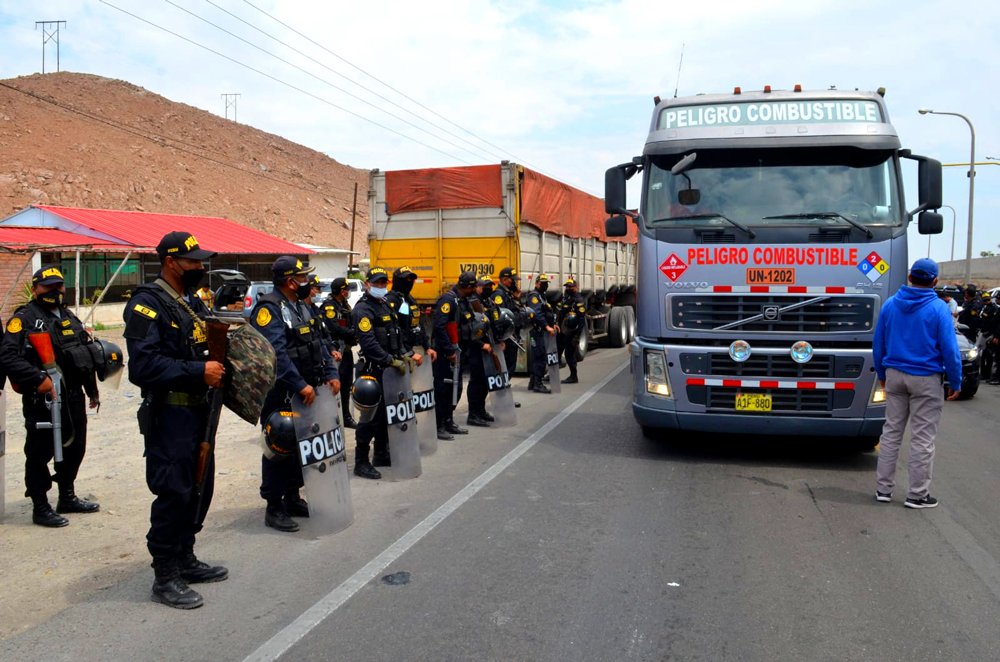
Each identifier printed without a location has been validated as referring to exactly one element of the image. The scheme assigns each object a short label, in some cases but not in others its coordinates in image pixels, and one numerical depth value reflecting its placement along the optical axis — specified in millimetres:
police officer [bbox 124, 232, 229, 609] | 4023
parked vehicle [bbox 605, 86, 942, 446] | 6727
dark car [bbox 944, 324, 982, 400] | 11656
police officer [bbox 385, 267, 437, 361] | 7305
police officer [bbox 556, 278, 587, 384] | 13133
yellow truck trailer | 13039
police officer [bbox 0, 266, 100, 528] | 5352
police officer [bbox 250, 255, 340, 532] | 5336
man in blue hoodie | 5801
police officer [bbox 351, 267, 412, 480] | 6797
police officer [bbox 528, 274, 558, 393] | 11680
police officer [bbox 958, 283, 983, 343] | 14133
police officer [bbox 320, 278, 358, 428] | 8641
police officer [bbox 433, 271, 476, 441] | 8797
